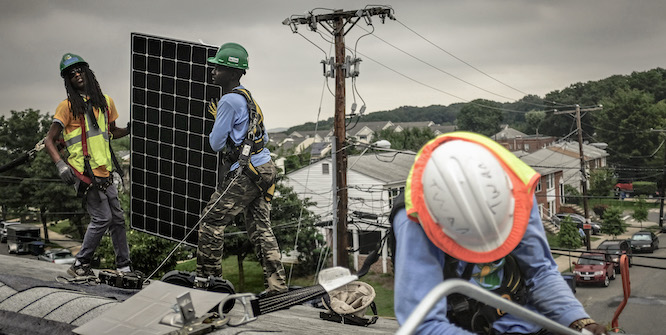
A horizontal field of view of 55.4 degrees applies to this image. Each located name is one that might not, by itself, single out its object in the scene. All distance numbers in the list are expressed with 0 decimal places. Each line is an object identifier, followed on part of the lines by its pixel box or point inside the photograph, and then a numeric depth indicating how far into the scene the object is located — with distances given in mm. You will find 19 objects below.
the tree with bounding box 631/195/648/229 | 46462
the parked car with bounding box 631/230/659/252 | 38906
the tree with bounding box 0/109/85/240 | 34688
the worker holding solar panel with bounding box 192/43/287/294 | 4441
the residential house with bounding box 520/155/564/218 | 45681
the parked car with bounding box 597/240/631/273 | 35875
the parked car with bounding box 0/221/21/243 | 40659
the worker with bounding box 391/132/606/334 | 1922
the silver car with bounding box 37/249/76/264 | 33938
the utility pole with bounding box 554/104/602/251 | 32459
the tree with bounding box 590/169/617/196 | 48075
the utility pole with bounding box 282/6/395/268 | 19328
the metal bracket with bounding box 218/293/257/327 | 3395
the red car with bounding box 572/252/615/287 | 37312
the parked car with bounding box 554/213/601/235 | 43741
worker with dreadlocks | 4969
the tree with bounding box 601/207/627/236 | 43469
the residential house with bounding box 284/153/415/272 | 37281
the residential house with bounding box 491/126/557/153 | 60000
